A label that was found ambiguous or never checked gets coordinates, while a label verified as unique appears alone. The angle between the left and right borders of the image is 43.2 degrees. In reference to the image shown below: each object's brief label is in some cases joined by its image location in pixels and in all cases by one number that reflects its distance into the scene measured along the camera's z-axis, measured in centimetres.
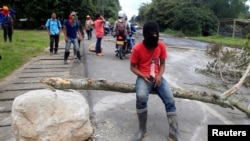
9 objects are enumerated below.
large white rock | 417
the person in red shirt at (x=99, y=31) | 1236
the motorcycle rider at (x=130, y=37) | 1196
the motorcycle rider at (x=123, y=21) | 1161
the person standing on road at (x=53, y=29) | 1245
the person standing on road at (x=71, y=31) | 1028
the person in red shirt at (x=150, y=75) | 450
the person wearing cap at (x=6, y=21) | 1518
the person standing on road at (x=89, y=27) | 2186
